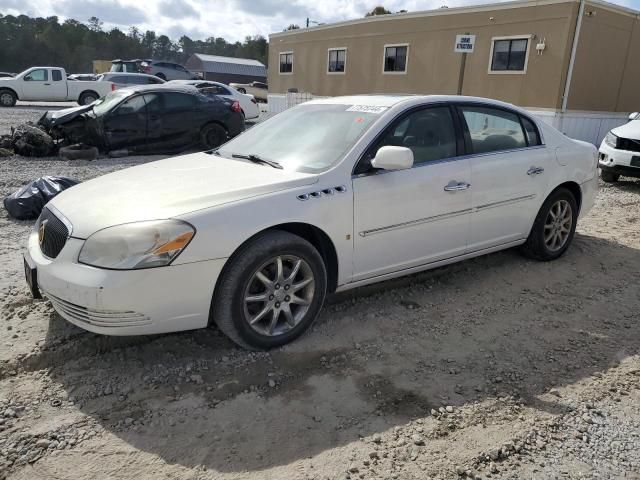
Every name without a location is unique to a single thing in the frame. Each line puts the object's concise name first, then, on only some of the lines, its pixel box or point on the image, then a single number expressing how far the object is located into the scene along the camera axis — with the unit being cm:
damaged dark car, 1066
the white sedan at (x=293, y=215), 294
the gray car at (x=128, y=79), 2205
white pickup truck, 2322
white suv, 893
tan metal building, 1538
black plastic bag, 601
